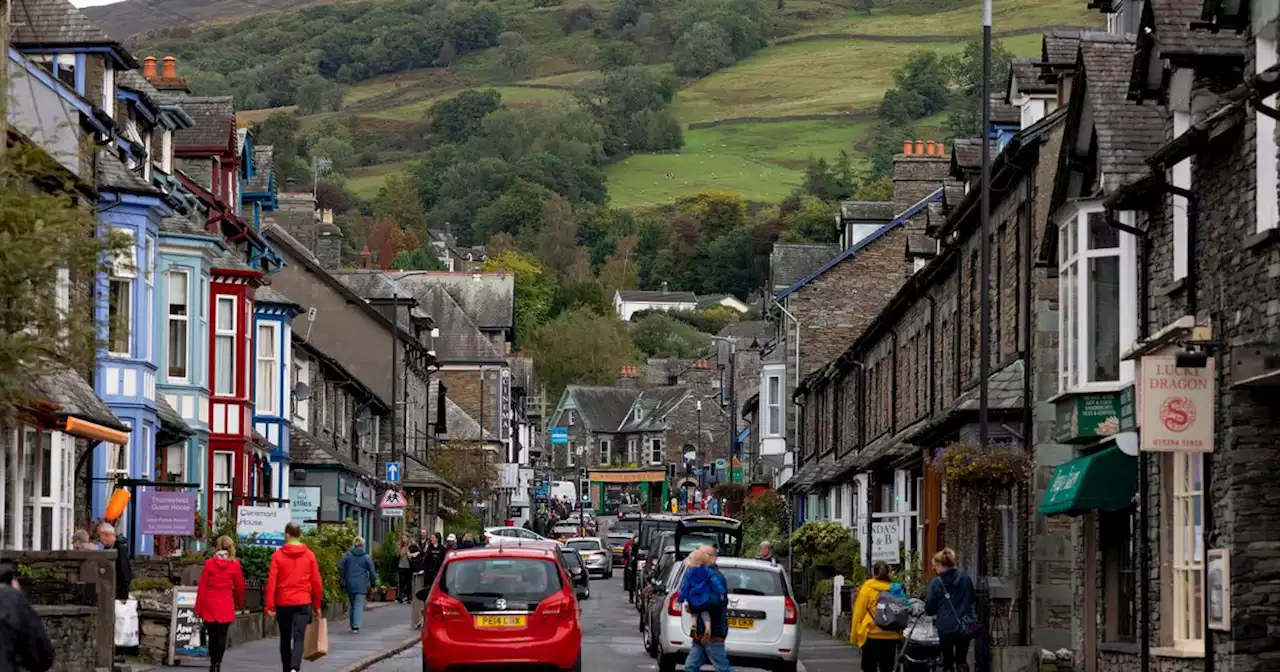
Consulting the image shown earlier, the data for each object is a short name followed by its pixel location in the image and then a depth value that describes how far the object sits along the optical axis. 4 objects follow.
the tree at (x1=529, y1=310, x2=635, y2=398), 162.88
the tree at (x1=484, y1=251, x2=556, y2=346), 167.62
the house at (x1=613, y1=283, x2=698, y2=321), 198.62
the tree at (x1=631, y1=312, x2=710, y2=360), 184.25
